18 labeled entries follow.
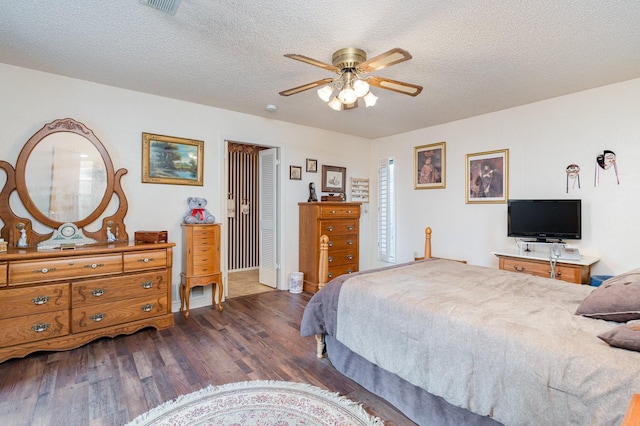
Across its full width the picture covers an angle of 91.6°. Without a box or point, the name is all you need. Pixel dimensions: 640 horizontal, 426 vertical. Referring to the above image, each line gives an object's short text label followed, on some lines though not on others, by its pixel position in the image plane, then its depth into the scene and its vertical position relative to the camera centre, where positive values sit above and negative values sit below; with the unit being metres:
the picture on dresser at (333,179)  5.14 +0.57
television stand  3.06 -0.56
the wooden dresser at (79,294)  2.43 -0.72
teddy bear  3.71 +0.00
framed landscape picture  3.55 +0.62
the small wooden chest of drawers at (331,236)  4.47 -0.36
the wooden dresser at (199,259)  3.54 -0.54
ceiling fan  2.23 +1.01
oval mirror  2.90 +0.36
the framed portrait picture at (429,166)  4.66 +0.72
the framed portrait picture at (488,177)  3.99 +0.47
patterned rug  1.80 -1.20
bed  1.17 -0.62
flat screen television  3.34 -0.08
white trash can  4.54 -1.04
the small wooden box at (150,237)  3.18 -0.26
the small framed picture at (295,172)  4.75 +0.61
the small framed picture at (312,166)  4.94 +0.75
